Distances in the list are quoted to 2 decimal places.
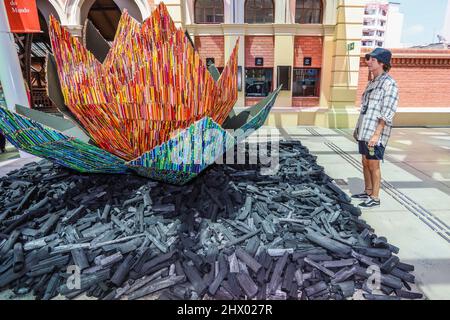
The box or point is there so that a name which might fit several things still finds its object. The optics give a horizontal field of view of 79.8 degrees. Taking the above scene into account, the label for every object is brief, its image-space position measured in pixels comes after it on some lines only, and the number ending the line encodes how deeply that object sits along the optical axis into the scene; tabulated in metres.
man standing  2.96
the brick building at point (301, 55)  8.58
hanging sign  5.45
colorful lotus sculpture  2.04
